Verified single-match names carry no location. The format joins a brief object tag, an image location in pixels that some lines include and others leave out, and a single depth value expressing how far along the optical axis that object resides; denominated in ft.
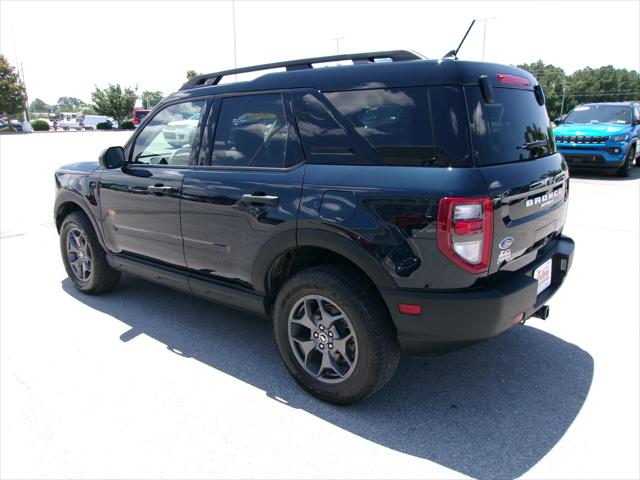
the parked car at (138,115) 110.52
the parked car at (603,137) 35.63
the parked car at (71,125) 184.34
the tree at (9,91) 140.56
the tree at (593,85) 306.76
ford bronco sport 7.55
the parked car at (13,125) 152.03
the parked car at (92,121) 184.74
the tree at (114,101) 185.78
